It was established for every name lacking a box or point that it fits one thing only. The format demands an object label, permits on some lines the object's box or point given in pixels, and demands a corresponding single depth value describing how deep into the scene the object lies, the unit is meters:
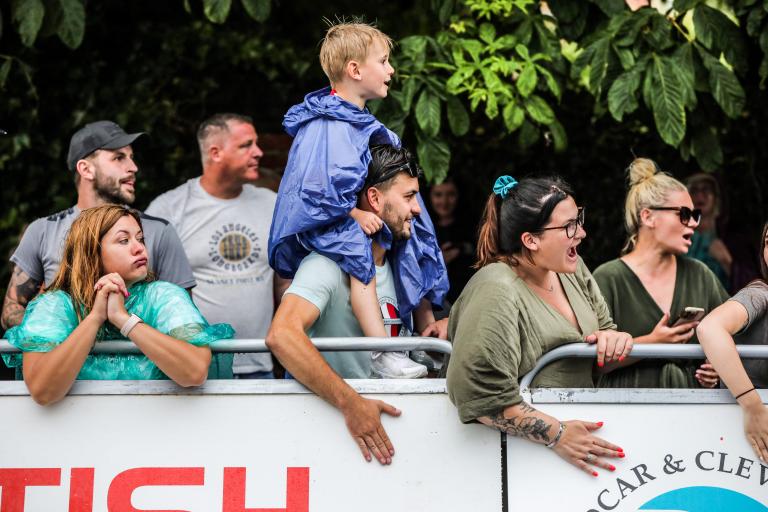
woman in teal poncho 7.60
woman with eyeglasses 7.32
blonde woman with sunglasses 8.52
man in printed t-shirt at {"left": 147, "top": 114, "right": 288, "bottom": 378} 10.86
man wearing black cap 9.70
